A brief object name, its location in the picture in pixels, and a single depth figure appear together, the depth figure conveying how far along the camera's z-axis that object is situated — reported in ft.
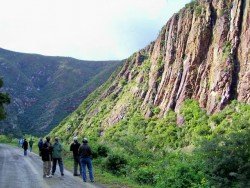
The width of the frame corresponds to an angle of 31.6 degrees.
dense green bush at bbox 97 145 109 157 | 105.70
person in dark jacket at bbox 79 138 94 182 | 64.39
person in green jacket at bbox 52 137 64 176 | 69.46
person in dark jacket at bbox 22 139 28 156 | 132.80
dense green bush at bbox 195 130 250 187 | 44.30
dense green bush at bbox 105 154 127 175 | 85.40
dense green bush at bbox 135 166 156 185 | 67.92
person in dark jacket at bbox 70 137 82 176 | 71.97
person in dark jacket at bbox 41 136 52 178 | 66.23
